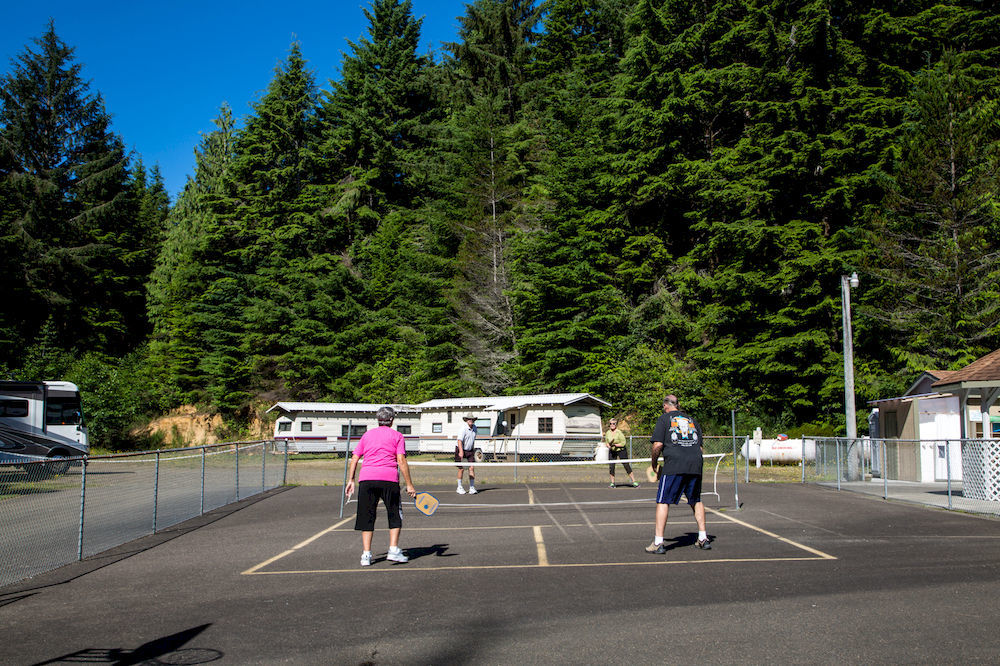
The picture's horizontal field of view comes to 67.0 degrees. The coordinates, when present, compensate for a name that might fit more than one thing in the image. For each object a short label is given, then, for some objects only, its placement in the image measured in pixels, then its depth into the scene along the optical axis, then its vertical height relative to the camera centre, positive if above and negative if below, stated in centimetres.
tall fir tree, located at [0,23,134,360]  5794 +1585
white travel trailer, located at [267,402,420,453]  4175 -99
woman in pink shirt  909 -85
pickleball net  2189 -232
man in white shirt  2038 -102
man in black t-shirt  958 -68
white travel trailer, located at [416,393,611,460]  3388 -73
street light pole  2456 +142
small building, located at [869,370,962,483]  2188 -68
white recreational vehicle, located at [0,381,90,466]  2706 -51
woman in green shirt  2083 -96
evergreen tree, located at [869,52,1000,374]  3119 +753
